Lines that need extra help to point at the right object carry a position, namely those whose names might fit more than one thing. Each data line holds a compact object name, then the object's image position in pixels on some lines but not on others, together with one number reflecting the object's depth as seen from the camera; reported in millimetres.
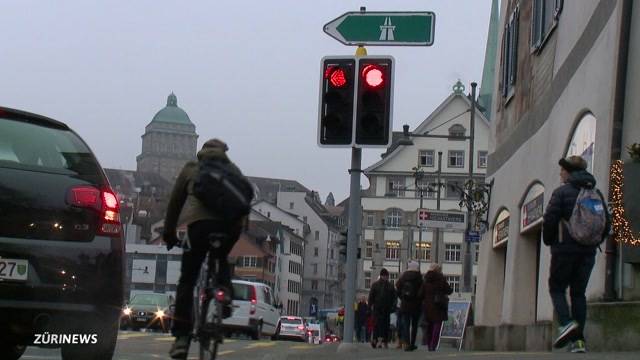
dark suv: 7059
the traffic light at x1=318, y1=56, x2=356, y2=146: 12797
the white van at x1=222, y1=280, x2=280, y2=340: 35906
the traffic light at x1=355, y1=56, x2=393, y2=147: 12727
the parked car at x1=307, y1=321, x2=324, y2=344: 74938
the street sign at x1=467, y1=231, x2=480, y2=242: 32794
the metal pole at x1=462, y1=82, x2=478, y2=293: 43594
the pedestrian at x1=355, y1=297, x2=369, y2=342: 39969
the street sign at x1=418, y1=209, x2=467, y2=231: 29719
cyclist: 7520
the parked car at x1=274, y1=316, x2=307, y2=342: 61688
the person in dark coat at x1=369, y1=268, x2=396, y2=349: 23797
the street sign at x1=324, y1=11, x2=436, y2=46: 12883
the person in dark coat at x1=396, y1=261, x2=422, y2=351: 21016
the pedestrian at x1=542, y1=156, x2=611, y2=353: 10414
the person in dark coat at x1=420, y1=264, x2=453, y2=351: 20547
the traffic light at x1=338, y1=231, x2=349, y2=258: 16125
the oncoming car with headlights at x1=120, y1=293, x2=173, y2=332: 41562
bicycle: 7406
